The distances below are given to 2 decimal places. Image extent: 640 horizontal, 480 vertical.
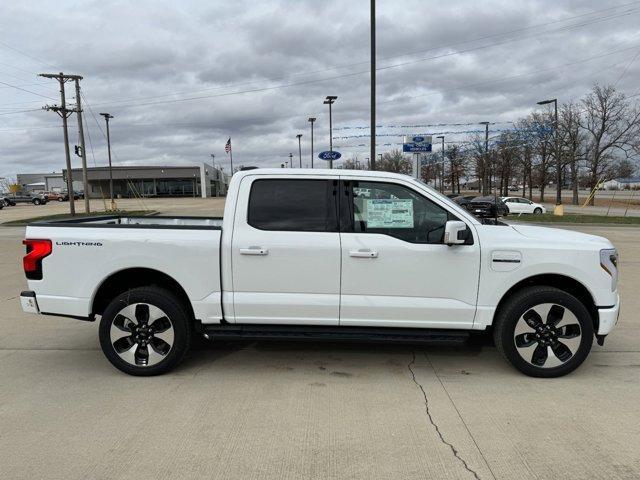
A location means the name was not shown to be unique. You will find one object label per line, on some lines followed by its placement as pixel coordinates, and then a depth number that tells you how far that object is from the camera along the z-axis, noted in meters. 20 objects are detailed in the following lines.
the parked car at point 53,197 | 71.57
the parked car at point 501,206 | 30.39
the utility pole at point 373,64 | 15.67
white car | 34.25
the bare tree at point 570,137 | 49.34
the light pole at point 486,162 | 50.45
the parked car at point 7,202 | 51.58
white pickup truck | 4.13
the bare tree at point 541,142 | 49.91
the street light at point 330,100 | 31.02
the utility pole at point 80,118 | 29.97
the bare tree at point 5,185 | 99.88
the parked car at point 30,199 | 60.41
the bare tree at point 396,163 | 71.00
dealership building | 74.69
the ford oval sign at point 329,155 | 22.90
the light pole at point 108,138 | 40.50
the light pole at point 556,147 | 38.79
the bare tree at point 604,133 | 48.94
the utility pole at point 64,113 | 28.72
